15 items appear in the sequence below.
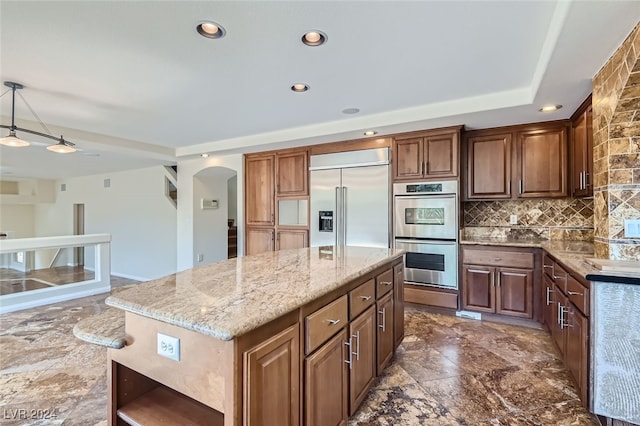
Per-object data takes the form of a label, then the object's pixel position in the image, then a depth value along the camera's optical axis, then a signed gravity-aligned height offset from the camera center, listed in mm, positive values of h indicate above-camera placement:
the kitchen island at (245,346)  1011 -518
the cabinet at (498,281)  3242 -744
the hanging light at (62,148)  2896 +623
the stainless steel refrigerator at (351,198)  3928 +202
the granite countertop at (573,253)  1675 -325
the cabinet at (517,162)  3375 +593
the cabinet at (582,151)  2812 +612
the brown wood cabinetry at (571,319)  1824 -743
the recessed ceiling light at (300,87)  2719 +1133
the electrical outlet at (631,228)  1982 -95
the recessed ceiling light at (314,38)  1944 +1138
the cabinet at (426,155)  3541 +706
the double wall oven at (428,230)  3559 -203
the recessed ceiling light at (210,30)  1852 +1135
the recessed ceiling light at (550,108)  2908 +1011
